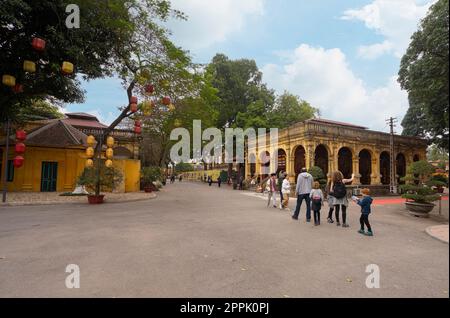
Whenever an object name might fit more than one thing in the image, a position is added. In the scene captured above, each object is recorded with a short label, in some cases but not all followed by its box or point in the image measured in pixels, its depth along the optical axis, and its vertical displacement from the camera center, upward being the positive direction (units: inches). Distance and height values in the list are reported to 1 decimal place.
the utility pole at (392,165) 927.0 +37.4
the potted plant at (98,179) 506.6 -16.9
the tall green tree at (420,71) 413.6 +212.3
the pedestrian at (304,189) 339.0 -21.3
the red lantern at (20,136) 589.2 +81.6
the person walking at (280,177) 560.4 -9.8
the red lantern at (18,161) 574.9 +20.5
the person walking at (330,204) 322.0 -38.7
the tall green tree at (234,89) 1215.6 +417.5
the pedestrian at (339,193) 306.7 -23.3
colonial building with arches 830.5 +84.4
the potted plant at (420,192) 394.0 -26.7
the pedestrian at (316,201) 317.8 -35.3
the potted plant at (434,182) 369.6 -10.3
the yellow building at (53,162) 730.8 +26.7
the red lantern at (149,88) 514.9 +173.4
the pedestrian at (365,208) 261.6 -35.7
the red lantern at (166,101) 529.0 +151.0
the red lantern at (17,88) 387.5 +127.4
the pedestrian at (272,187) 471.6 -26.4
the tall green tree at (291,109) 1315.9 +359.1
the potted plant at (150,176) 855.1 -15.5
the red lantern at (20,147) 584.1 +53.4
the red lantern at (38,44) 320.5 +163.5
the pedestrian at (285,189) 432.5 -27.7
